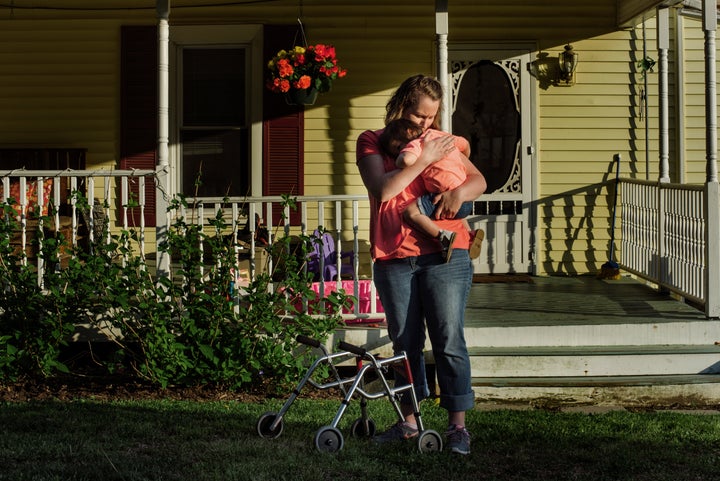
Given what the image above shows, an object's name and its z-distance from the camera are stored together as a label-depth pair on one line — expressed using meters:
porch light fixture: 9.91
